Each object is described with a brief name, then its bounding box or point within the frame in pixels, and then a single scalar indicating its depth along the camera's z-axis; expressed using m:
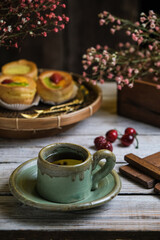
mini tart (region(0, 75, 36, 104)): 1.16
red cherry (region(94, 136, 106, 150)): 1.08
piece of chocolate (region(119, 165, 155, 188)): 0.95
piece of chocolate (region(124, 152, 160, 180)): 0.95
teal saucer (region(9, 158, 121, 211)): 0.85
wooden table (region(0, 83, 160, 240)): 0.85
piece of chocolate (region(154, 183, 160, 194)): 0.93
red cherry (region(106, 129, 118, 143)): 1.12
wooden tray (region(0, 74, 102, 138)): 1.08
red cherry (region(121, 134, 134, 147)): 1.10
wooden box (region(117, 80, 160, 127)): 1.18
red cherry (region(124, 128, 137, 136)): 1.13
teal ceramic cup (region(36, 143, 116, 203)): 0.86
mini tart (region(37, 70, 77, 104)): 1.21
